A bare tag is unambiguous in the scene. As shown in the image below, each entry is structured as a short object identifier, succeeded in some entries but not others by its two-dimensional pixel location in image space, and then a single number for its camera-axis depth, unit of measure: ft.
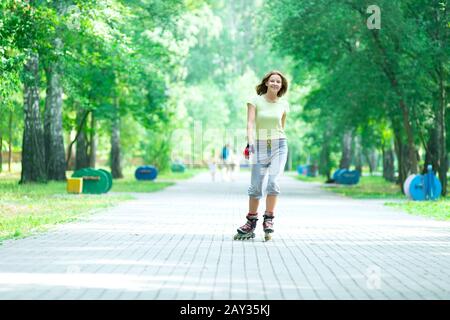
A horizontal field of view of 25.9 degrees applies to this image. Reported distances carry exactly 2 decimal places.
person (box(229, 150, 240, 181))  171.37
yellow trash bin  87.97
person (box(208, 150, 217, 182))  159.78
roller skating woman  43.01
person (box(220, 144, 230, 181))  156.25
